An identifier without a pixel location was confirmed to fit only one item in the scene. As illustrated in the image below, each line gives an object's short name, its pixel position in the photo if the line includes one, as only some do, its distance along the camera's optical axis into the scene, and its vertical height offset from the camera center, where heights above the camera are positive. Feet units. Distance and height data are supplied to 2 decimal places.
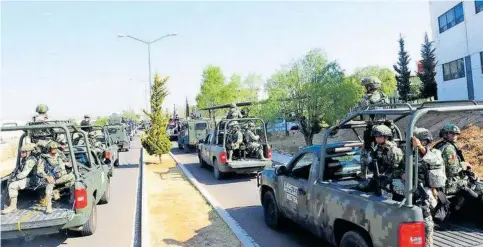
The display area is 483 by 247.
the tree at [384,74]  208.11 +30.03
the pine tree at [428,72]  136.35 +19.56
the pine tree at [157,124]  58.13 +2.62
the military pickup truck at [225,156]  40.14 -1.96
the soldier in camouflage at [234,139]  41.23 -0.15
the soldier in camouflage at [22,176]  22.13 -1.54
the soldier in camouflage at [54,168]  23.24 -1.21
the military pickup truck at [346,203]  12.51 -2.79
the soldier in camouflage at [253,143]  42.34 -0.63
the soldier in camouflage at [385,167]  14.92 -1.47
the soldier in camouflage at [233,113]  45.68 +2.86
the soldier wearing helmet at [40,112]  32.09 +2.92
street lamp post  82.17 +20.93
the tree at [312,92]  69.00 +7.31
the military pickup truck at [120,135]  81.76 +1.88
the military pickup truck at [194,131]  74.79 +1.72
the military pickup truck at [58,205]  19.45 -3.24
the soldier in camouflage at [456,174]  15.85 -1.98
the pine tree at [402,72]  150.22 +21.92
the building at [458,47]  74.02 +15.90
